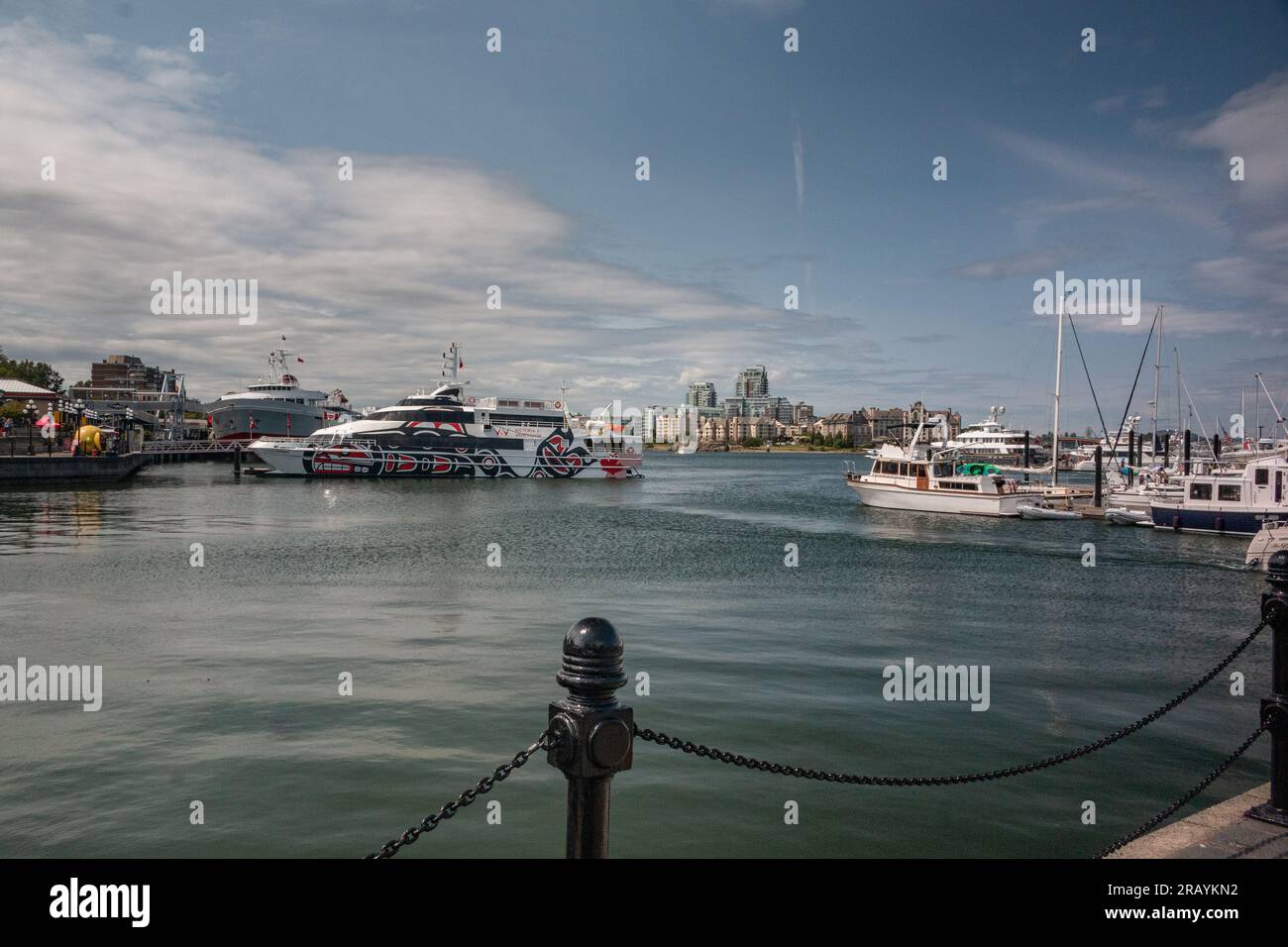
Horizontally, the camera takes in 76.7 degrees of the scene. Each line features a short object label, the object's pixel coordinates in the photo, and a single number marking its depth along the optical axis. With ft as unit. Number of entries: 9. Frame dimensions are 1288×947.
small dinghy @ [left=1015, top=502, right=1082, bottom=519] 150.30
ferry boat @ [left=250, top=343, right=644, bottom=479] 236.84
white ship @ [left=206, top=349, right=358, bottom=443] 324.60
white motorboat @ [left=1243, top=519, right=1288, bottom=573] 87.45
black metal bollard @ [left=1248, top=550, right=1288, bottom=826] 15.99
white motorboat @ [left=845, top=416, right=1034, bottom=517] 152.25
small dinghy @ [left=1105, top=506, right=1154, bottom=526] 141.08
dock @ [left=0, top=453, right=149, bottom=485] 174.50
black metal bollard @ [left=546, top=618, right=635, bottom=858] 10.43
